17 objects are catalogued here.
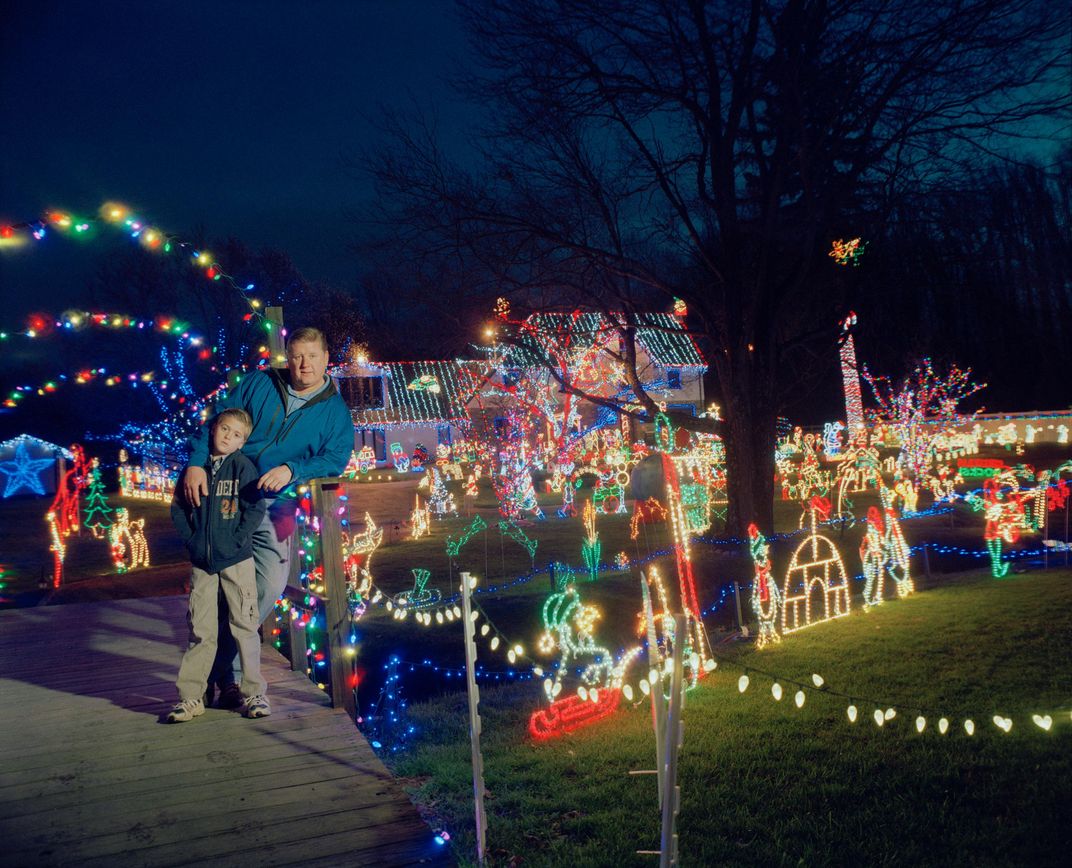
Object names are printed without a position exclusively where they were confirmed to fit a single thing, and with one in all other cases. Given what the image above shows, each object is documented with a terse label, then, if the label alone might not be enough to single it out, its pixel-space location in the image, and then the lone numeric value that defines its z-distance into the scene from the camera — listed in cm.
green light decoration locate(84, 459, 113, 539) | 1975
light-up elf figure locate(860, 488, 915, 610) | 984
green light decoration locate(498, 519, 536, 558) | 1459
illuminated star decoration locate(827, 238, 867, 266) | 1219
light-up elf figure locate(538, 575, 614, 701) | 664
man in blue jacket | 426
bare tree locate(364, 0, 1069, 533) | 1077
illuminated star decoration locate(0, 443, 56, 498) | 3897
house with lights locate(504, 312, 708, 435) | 1394
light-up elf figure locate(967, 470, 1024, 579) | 1059
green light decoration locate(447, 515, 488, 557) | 1484
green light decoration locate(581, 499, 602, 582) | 1252
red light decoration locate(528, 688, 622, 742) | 603
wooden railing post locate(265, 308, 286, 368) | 567
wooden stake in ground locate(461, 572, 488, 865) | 346
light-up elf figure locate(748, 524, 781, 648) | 801
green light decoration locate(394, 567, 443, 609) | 1077
